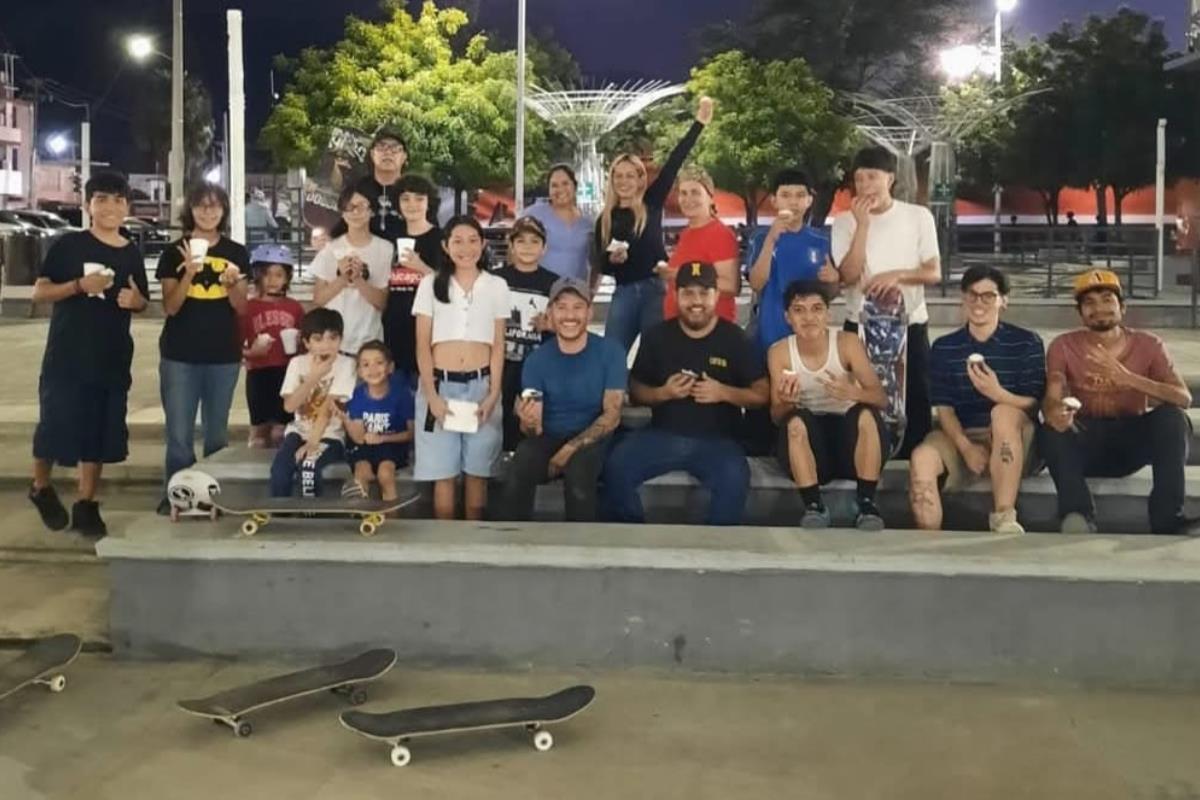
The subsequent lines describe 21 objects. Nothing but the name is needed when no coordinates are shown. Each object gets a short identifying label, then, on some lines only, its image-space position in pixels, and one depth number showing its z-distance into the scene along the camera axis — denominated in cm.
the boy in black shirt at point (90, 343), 605
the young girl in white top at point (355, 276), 617
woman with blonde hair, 647
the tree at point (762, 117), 3036
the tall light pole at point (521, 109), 2356
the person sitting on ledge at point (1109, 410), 555
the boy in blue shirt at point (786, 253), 616
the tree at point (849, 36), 4494
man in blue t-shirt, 578
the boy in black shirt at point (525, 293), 613
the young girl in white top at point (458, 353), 578
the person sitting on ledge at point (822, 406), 562
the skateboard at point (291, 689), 447
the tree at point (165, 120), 6475
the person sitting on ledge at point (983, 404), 557
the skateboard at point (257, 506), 528
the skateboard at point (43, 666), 468
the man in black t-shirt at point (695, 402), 577
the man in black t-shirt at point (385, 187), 638
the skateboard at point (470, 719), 423
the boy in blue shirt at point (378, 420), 591
